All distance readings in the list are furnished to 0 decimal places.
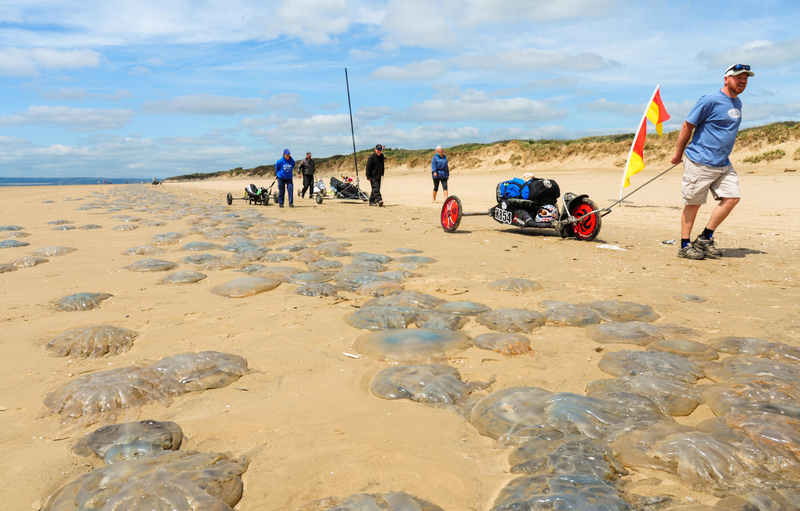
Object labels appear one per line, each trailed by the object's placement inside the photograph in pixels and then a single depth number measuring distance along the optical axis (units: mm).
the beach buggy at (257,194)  14430
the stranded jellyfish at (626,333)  2842
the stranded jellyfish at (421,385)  2182
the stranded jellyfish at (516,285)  4012
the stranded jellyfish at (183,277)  4242
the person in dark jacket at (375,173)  12781
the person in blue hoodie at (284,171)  12910
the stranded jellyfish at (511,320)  3045
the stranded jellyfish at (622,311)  3260
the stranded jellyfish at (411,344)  2627
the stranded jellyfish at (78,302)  3479
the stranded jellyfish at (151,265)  4723
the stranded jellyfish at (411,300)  3510
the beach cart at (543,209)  6727
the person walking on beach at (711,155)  4988
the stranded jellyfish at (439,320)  3059
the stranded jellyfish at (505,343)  2697
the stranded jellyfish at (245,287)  3855
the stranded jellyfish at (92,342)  2689
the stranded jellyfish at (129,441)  1722
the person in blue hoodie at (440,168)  11828
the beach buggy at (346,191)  14562
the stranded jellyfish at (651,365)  2330
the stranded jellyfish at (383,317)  3117
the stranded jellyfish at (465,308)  3361
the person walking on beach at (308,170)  15531
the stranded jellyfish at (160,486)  1414
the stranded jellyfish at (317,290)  3876
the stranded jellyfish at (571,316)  3168
